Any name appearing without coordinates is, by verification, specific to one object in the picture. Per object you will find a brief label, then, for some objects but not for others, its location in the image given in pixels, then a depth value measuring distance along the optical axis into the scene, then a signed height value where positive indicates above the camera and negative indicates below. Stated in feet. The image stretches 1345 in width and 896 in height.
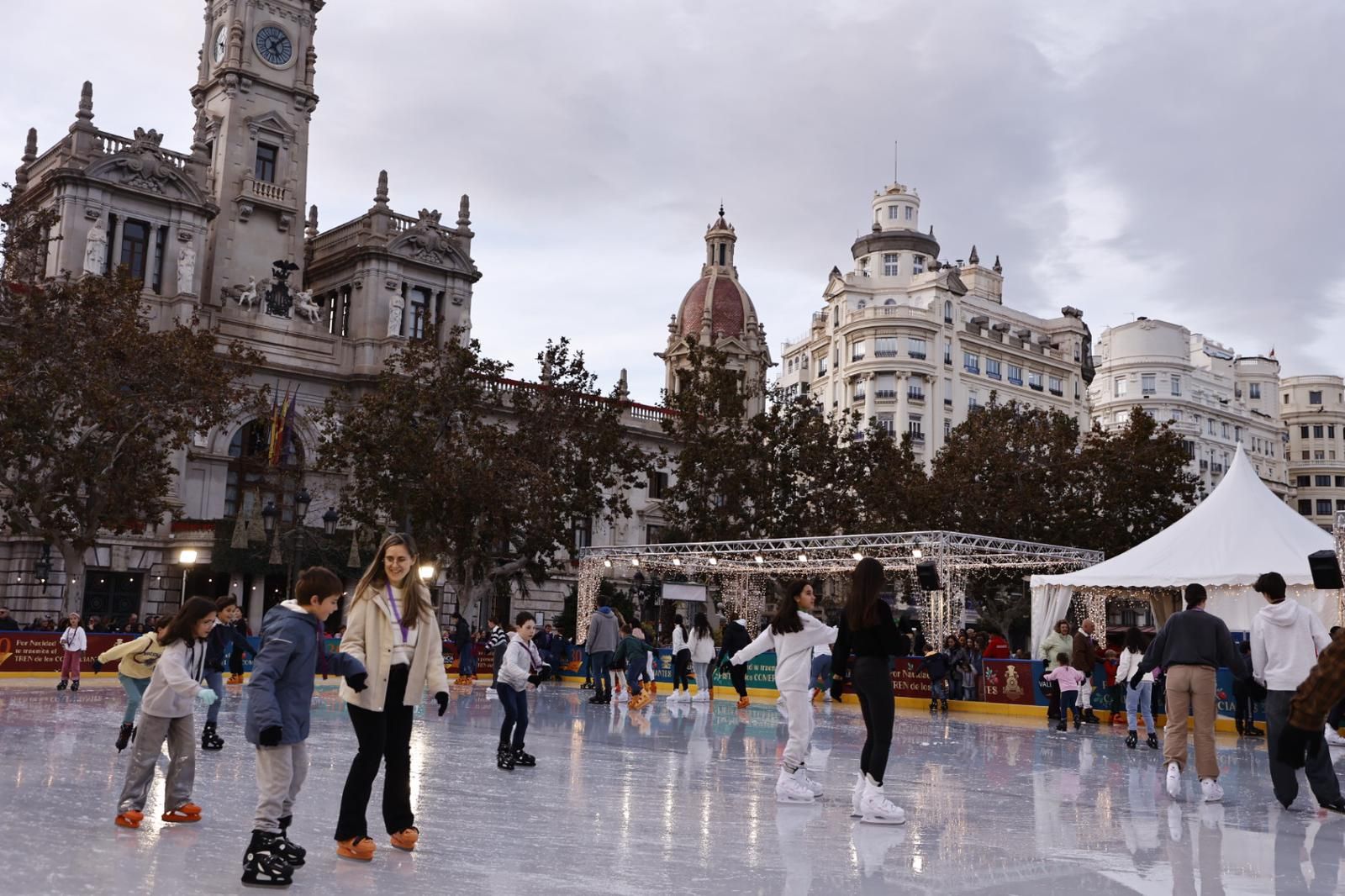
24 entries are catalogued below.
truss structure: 91.20 +7.05
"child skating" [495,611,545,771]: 38.45 -1.61
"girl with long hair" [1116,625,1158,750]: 59.00 -0.90
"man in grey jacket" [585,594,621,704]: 75.61 +0.05
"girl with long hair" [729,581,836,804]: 33.37 -0.47
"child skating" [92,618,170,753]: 33.22 -1.04
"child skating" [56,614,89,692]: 79.25 -1.95
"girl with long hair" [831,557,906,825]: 29.91 -0.54
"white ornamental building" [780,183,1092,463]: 257.34 +64.61
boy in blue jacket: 20.70 -1.36
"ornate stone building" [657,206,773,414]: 230.89 +63.09
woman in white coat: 22.85 -0.88
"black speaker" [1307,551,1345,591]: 43.93 +3.13
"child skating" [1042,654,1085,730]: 72.54 -1.59
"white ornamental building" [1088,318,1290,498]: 297.12 +61.34
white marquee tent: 73.92 +6.13
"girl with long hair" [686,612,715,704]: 78.43 -0.41
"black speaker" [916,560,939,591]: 61.53 +3.43
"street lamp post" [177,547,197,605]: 98.32 +5.12
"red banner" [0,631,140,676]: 89.61 -2.50
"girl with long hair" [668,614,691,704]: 85.71 -1.45
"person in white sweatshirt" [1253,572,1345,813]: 34.01 +0.01
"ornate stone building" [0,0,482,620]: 127.13 +40.82
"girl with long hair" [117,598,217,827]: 26.18 -2.13
